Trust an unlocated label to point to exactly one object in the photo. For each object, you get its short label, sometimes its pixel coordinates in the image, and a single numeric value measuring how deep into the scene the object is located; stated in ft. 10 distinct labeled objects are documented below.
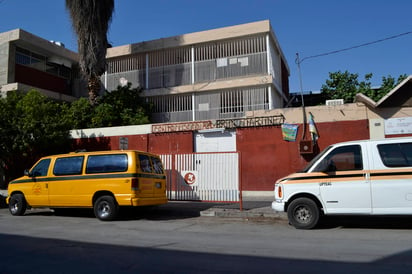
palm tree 61.85
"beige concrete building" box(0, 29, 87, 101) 66.33
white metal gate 36.45
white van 24.63
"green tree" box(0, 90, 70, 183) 51.57
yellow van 31.53
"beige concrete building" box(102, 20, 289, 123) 61.82
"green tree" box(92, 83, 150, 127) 61.72
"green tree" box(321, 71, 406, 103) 76.54
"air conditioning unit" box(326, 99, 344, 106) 48.34
